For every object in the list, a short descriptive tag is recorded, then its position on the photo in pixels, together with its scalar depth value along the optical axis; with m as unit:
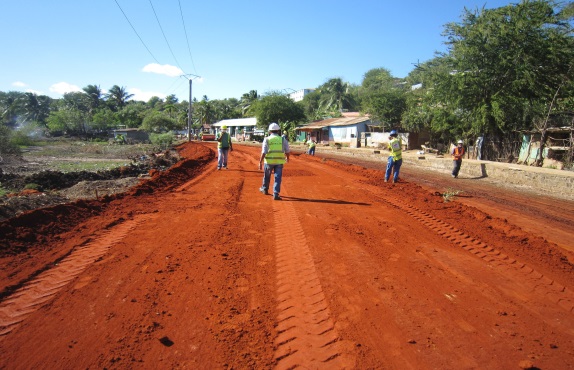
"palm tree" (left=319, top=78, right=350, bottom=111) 59.19
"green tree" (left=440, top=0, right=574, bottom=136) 16.67
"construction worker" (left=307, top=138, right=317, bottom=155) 22.99
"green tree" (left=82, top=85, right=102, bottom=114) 72.06
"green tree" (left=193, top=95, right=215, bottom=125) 76.42
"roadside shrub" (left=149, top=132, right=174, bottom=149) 37.25
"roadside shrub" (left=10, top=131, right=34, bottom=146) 31.99
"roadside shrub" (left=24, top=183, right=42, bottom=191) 9.55
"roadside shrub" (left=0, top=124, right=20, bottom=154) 18.61
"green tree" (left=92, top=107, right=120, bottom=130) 54.94
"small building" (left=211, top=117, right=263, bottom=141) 62.00
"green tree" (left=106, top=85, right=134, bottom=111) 73.43
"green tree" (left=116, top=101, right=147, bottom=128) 63.38
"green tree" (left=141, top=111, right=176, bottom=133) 53.69
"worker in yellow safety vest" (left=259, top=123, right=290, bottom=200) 7.64
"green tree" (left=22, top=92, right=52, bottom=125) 66.31
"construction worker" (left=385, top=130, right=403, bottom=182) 10.16
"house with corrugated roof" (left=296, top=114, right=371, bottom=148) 37.56
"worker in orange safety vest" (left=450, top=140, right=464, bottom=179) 13.37
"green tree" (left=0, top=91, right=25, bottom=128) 60.88
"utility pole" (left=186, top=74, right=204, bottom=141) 38.06
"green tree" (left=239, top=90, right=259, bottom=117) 76.69
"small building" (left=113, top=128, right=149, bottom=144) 49.95
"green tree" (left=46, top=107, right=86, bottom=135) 50.62
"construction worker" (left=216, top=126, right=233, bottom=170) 12.25
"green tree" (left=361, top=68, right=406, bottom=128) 33.12
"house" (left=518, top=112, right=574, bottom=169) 16.09
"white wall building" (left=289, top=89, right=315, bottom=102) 128.75
